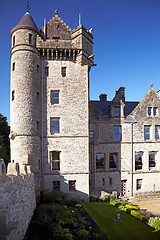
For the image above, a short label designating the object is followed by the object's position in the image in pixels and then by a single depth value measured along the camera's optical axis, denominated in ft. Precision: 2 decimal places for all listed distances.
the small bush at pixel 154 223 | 50.18
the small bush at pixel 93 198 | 75.58
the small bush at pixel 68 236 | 39.84
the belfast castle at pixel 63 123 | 71.77
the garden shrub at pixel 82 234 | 41.26
